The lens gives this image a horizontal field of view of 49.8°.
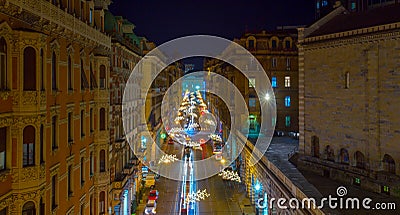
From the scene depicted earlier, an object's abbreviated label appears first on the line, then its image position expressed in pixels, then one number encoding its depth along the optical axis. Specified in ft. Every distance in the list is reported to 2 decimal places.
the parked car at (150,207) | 133.28
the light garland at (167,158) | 166.70
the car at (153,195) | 146.90
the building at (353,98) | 93.61
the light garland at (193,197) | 132.52
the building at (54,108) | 48.67
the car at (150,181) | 173.99
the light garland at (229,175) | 150.75
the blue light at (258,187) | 136.34
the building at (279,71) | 202.28
